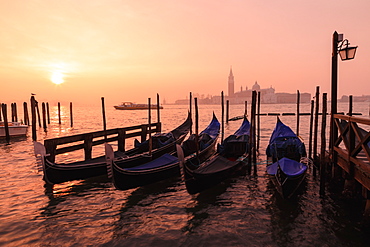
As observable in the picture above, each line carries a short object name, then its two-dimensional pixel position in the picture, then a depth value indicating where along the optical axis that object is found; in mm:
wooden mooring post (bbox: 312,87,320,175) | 8689
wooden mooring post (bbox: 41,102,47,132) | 27298
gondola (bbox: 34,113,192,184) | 7559
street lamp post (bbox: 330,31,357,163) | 6430
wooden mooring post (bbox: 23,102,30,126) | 26856
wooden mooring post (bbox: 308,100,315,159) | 10281
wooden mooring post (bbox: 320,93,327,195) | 6856
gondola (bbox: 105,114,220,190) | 7106
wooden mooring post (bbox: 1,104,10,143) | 18219
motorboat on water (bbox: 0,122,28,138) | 18703
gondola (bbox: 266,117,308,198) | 6488
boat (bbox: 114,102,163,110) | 97938
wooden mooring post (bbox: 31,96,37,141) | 17562
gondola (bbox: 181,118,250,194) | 7055
